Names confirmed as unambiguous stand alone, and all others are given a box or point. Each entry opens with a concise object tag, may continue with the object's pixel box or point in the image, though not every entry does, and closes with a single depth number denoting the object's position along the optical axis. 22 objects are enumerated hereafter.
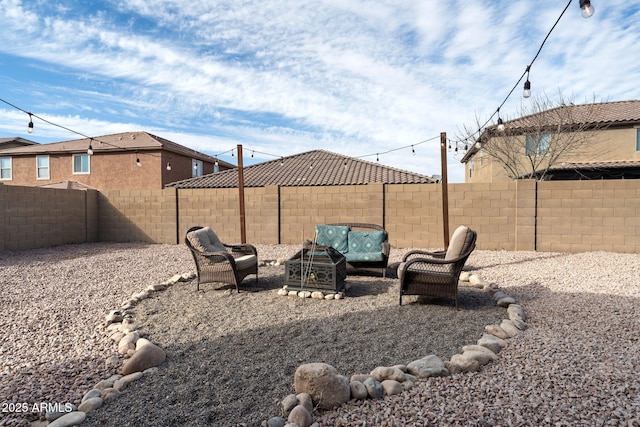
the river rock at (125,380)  2.49
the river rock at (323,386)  2.23
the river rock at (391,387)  2.35
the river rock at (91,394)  2.35
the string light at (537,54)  3.76
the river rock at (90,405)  2.23
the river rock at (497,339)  3.10
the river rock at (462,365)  2.63
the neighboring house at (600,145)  14.77
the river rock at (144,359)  2.78
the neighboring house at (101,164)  18.92
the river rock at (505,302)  4.42
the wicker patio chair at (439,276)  4.42
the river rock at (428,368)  2.57
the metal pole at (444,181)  7.15
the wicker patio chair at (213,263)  5.23
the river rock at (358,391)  2.30
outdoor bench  6.30
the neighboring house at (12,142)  23.00
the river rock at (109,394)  2.34
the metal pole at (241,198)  7.97
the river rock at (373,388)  2.32
